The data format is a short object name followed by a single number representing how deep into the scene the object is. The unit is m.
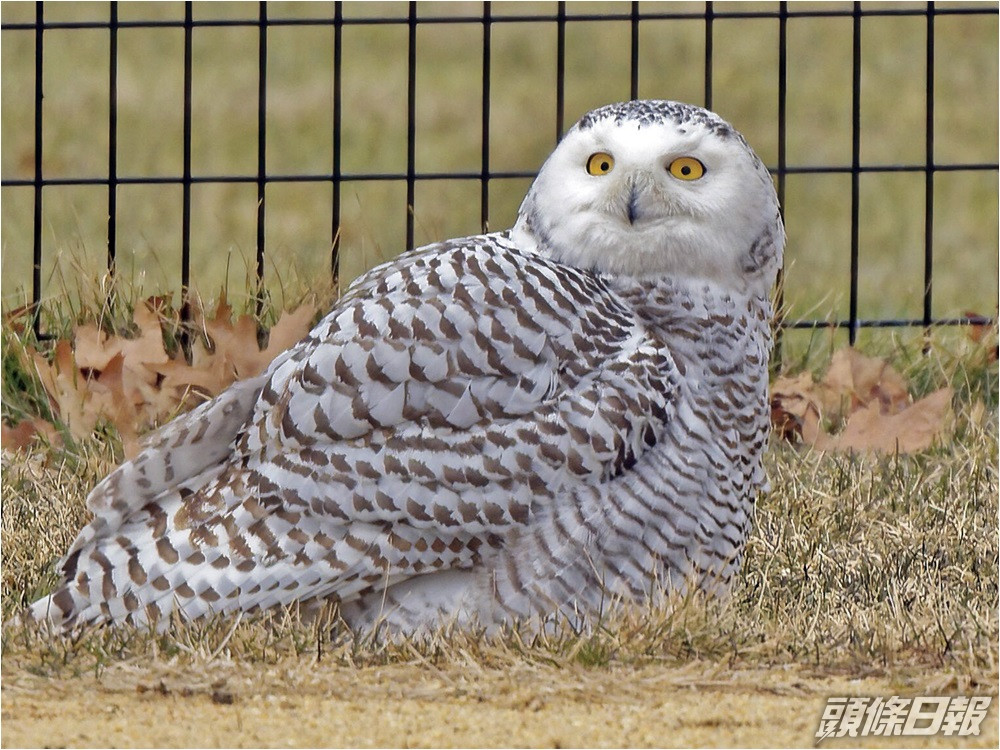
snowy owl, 6.96
